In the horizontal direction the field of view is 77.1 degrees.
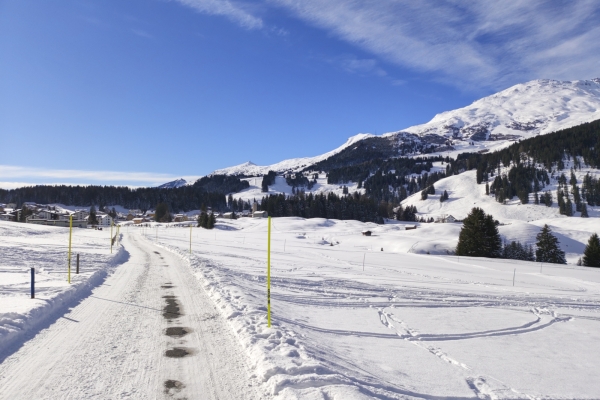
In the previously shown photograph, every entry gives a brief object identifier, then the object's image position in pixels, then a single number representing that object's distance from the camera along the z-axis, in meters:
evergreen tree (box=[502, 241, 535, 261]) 62.81
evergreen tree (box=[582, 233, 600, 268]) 49.06
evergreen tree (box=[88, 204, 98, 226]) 122.88
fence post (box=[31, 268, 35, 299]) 11.03
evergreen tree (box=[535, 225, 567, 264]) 55.22
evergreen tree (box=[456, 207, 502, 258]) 53.97
